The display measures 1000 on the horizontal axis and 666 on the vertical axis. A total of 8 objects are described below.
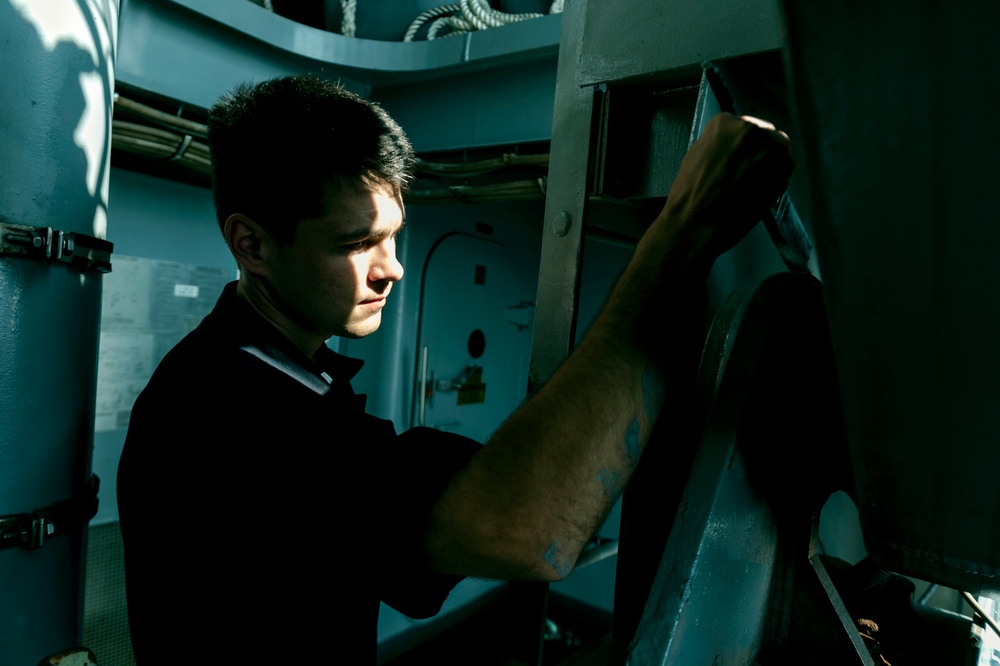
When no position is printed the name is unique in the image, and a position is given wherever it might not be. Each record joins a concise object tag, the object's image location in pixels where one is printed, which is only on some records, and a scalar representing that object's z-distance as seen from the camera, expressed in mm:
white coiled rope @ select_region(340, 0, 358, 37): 2605
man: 655
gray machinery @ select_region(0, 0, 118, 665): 1002
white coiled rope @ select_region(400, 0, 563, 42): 2386
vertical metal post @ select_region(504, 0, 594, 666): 1027
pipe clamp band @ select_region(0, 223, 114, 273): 990
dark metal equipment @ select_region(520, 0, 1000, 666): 376
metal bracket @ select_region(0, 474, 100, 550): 1021
